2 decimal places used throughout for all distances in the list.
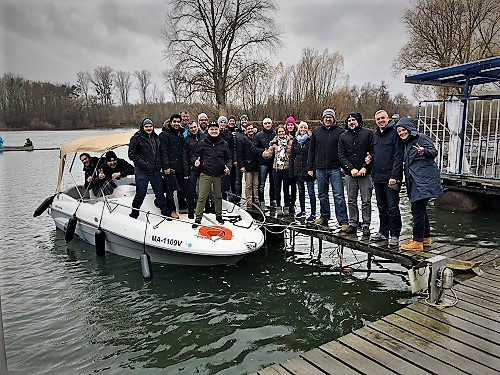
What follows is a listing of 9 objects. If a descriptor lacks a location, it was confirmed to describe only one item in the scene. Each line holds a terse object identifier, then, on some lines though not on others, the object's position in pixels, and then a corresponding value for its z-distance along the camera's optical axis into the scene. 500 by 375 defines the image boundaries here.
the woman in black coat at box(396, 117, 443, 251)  5.55
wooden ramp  5.79
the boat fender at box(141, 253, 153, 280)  6.73
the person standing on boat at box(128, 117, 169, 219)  7.57
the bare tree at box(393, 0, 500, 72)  23.23
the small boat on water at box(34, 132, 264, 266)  6.91
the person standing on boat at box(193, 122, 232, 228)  7.36
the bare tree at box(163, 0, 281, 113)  26.11
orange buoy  7.06
